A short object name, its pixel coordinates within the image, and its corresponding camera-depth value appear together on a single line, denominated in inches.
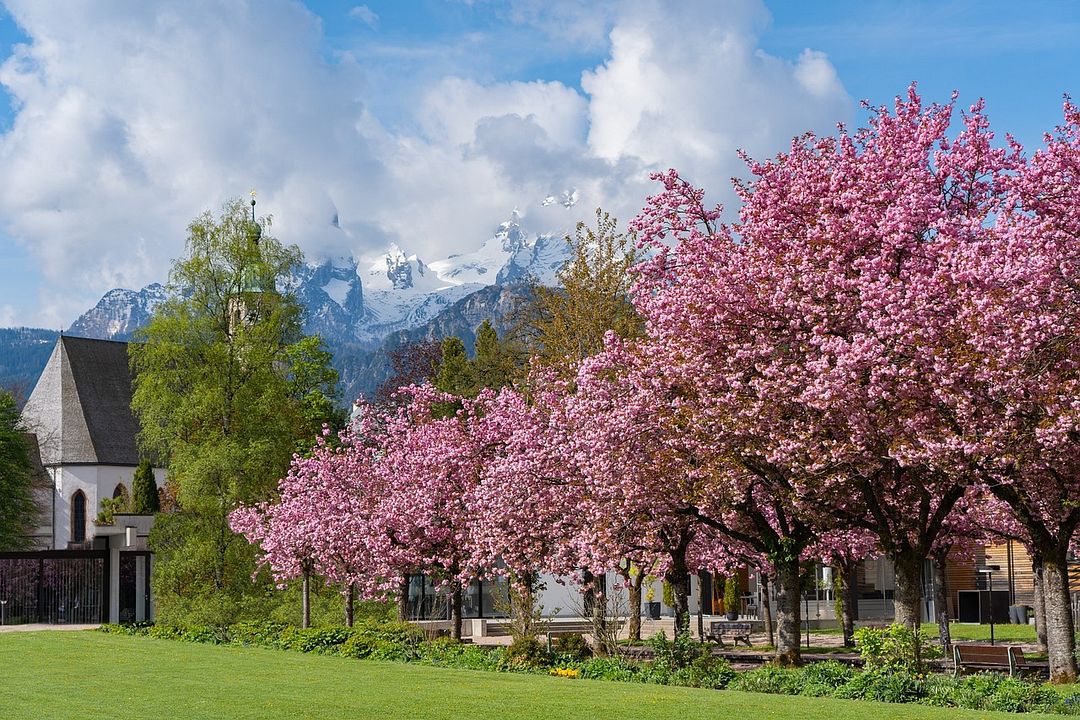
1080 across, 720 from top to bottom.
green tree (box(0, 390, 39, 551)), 2504.9
